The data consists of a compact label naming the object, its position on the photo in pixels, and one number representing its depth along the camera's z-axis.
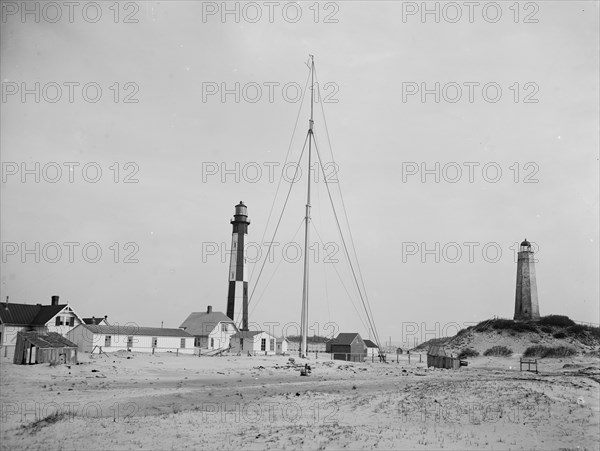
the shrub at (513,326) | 71.69
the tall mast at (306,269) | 44.84
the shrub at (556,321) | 73.31
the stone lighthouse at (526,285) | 72.06
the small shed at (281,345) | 66.01
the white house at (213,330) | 63.00
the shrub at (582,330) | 71.81
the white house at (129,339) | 54.66
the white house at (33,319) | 56.72
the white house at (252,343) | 61.37
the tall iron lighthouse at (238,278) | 64.56
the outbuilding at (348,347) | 64.00
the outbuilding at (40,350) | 39.34
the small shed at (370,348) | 77.22
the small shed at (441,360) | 52.59
